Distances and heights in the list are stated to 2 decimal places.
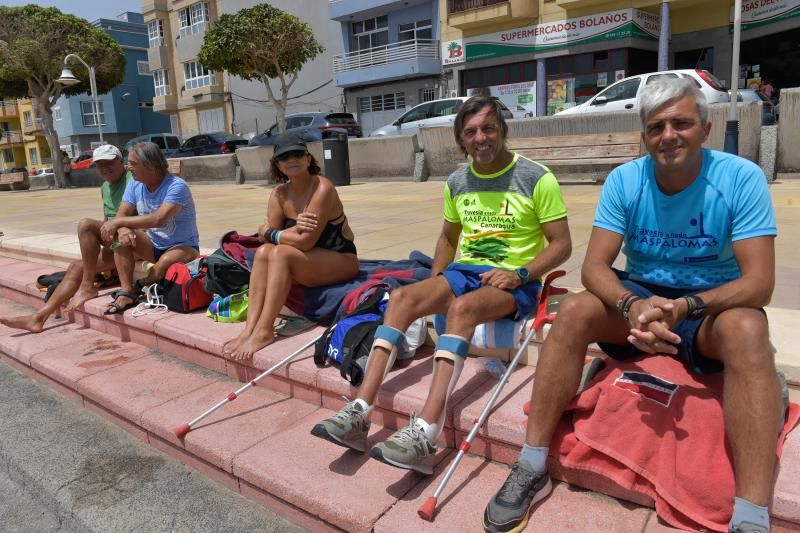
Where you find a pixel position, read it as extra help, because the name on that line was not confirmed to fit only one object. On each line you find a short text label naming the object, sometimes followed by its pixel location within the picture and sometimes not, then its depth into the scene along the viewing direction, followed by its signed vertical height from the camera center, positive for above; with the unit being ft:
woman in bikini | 11.87 -1.76
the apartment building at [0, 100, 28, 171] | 169.48 +7.33
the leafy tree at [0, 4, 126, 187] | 77.25 +14.20
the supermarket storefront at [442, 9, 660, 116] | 69.15 +9.57
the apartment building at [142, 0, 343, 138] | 105.40 +13.37
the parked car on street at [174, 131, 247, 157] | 75.15 +1.43
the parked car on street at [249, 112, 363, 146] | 65.17 +2.79
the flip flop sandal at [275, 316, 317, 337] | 12.61 -3.46
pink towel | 6.73 -3.45
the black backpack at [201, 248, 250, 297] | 14.08 -2.65
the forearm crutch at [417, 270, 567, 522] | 7.40 -3.35
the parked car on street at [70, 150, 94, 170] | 80.98 +0.09
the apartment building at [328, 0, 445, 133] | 87.92 +12.84
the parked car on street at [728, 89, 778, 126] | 35.28 +1.45
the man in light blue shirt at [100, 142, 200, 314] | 15.52 -1.58
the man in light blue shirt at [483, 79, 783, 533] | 6.43 -1.85
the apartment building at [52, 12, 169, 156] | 148.36 +12.65
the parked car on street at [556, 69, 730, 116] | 43.86 +2.71
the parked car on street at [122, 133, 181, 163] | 85.56 +2.35
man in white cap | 16.22 -2.51
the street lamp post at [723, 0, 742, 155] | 26.89 +0.14
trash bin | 42.96 -0.68
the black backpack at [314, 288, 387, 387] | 10.05 -3.15
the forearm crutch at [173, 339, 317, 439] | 10.04 -3.96
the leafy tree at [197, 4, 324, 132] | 73.87 +12.89
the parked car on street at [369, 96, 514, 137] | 54.85 +2.55
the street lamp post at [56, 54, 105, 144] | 67.56 +8.94
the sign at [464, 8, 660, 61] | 67.92 +11.95
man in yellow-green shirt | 8.55 -1.91
